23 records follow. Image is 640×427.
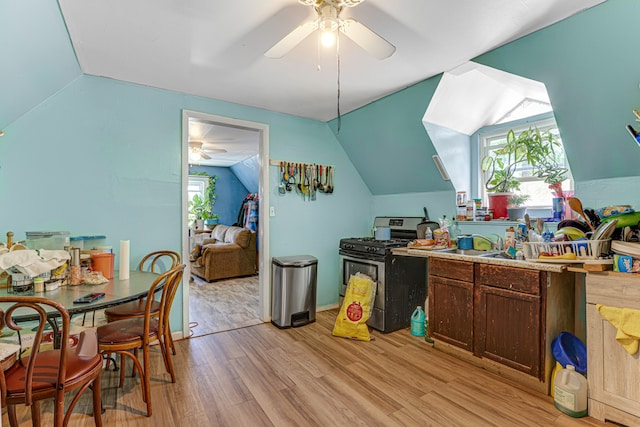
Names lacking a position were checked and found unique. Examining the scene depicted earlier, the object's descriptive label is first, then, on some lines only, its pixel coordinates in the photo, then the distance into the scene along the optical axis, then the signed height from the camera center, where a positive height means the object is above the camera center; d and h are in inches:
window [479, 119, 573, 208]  105.3 +14.7
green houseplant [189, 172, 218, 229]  292.8 +10.3
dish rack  73.7 -8.4
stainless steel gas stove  122.4 -24.7
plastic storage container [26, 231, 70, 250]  86.8 -6.8
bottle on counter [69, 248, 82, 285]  78.7 -13.7
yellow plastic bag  117.0 -36.6
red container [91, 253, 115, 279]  88.4 -13.7
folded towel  65.2 -23.4
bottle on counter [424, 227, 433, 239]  128.8 -7.5
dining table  59.2 -17.9
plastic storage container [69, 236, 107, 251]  97.7 -8.4
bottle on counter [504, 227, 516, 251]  97.8 -7.3
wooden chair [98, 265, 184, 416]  73.3 -29.2
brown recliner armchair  203.6 -28.1
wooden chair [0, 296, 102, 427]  51.4 -28.3
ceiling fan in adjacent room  198.8 +45.3
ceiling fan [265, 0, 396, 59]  64.6 +39.6
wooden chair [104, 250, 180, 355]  88.5 -26.6
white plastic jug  72.1 -41.7
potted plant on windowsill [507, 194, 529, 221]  106.6 +3.6
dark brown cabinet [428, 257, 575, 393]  81.4 -28.6
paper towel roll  88.8 -13.1
